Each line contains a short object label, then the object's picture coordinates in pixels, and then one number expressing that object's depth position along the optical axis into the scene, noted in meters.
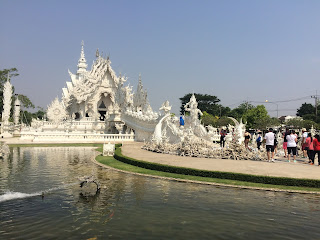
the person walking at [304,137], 15.26
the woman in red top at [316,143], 13.32
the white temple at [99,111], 28.84
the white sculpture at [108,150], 17.36
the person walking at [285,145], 16.49
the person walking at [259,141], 17.48
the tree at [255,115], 60.50
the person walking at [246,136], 16.88
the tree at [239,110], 82.25
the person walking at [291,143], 14.11
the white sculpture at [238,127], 22.90
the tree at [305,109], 74.56
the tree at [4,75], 60.06
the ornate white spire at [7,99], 42.63
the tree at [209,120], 62.57
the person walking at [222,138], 18.92
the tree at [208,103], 80.69
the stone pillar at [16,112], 52.97
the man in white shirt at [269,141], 13.75
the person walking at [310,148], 13.67
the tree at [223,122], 62.41
